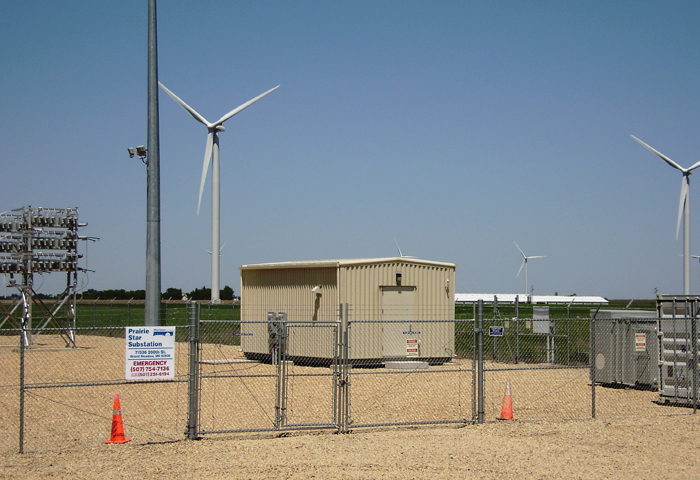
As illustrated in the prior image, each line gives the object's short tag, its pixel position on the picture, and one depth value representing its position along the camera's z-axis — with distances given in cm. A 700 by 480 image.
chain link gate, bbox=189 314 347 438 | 1195
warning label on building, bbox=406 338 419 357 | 2097
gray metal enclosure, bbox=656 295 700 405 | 1470
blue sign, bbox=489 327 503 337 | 1374
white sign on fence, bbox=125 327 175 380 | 1112
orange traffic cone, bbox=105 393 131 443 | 1058
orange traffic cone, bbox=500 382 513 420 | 1285
